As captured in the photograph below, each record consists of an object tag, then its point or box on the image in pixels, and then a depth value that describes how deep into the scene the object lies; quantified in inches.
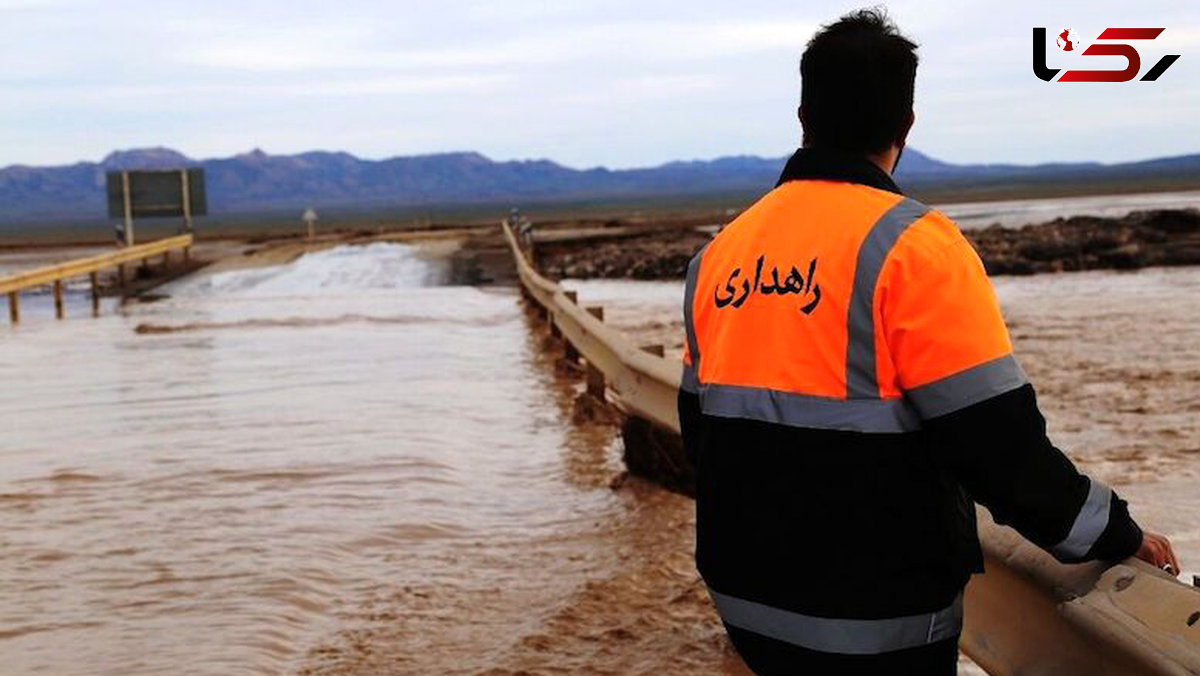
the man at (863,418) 99.0
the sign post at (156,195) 1462.8
